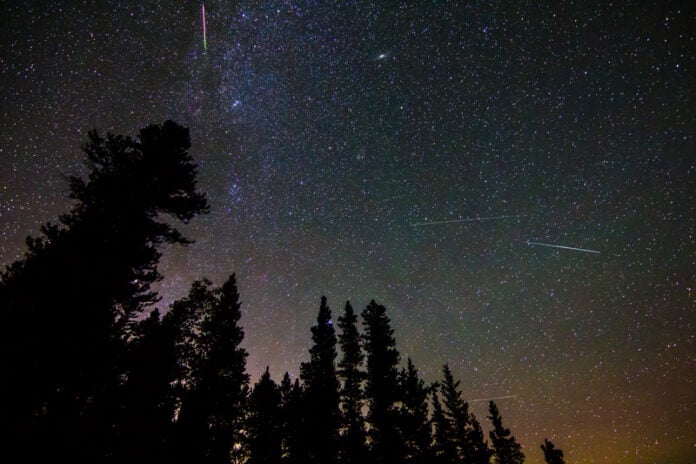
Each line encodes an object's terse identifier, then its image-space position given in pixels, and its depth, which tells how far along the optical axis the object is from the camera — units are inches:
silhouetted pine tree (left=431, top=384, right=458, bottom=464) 966.0
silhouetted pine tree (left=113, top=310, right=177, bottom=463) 395.2
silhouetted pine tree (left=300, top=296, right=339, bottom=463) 662.5
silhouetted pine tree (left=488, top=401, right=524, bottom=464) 1186.0
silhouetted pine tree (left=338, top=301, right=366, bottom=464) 631.2
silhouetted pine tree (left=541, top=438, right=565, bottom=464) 1139.9
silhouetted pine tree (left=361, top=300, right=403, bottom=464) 618.5
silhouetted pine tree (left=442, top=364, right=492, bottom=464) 1026.1
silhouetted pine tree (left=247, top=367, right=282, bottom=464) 785.6
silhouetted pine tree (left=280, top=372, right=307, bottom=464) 706.8
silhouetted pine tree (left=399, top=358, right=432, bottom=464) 666.8
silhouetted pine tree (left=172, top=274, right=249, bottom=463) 552.4
